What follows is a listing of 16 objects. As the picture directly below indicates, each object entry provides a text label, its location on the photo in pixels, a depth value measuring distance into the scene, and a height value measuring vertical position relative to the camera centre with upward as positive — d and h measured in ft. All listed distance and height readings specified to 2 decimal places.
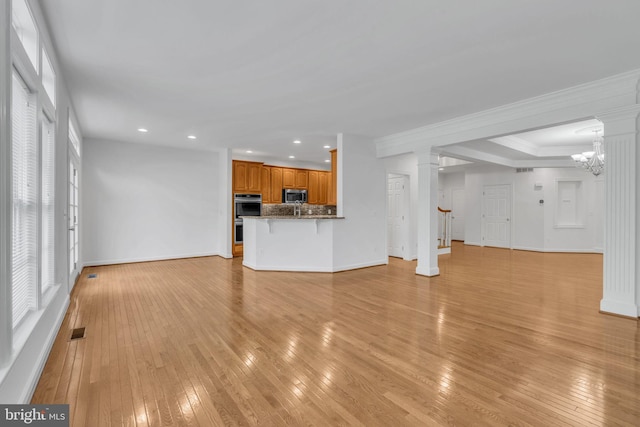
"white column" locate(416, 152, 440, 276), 18.31 -0.09
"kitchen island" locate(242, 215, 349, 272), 19.26 -2.03
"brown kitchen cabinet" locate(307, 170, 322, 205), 31.17 +2.56
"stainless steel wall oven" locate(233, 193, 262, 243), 25.72 +0.41
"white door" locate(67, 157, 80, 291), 16.09 -0.70
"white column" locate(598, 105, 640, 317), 11.09 -0.03
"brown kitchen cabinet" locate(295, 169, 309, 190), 30.09 +3.40
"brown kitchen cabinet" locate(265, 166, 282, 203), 28.40 +2.57
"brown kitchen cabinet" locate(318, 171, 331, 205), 32.01 +2.84
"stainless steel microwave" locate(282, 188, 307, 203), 29.04 +1.64
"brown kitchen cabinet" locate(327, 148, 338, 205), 21.57 +2.27
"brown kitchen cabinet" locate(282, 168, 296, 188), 29.12 +3.34
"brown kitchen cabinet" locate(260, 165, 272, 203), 27.76 +2.70
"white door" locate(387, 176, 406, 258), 24.39 -0.22
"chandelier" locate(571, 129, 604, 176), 20.03 +3.87
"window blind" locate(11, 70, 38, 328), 6.48 +0.25
